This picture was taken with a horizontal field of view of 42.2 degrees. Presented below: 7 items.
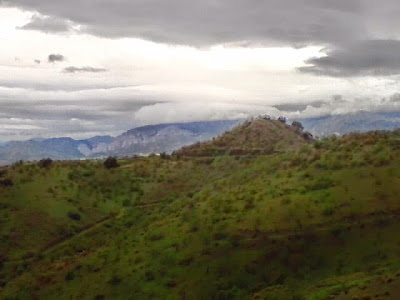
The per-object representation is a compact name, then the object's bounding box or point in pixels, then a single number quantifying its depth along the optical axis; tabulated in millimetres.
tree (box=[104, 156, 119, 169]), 174125
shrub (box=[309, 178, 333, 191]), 82625
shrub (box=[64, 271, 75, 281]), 83612
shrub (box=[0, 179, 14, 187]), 139500
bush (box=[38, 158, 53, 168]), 164050
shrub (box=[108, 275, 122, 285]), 75344
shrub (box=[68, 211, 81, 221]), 130413
